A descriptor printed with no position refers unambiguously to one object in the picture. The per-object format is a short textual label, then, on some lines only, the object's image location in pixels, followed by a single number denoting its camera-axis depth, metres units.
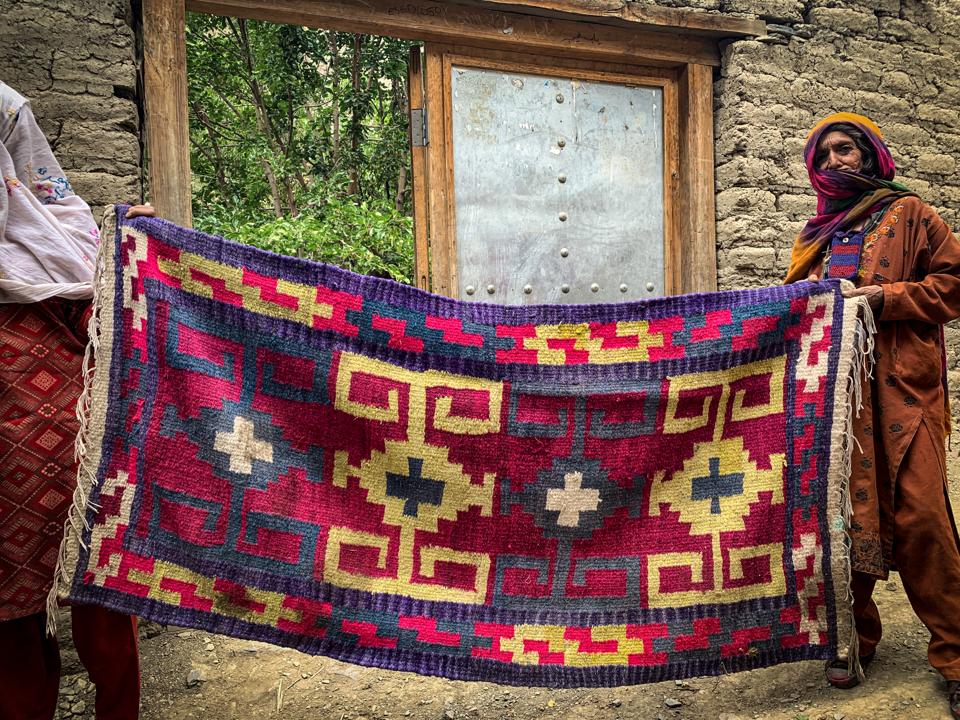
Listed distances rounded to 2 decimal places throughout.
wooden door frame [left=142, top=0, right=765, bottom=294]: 3.18
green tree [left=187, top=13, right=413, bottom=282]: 7.88
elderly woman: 2.47
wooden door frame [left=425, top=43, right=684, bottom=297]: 3.74
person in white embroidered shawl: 1.97
